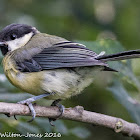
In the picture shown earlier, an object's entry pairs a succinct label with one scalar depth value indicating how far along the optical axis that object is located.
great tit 5.09
